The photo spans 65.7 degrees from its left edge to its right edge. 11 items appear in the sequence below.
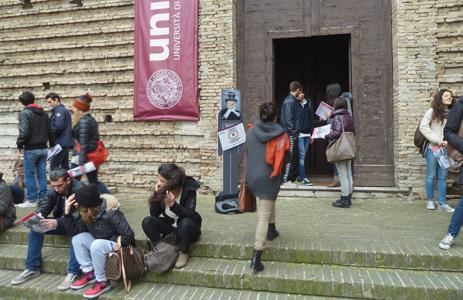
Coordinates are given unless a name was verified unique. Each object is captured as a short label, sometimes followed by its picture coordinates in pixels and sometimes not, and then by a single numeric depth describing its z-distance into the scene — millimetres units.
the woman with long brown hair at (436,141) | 5590
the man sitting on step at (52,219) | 4203
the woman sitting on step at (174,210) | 4027
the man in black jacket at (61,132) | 6441
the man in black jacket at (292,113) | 7117
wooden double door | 7340
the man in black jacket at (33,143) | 6090
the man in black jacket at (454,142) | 3898
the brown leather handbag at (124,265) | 3838
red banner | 7621
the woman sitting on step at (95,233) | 3881
